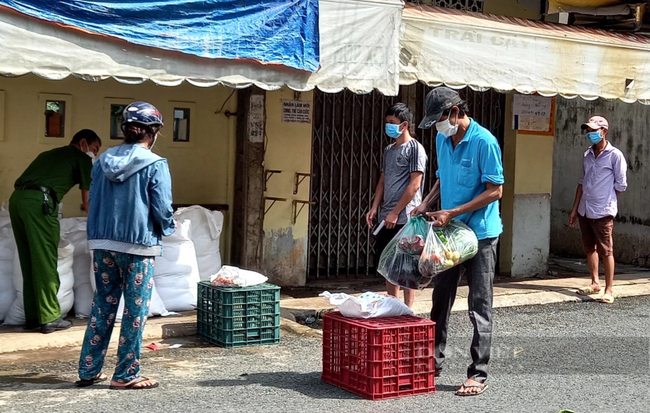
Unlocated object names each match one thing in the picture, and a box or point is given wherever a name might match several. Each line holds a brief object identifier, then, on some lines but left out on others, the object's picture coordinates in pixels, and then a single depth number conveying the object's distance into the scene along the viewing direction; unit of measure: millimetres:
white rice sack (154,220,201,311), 7914
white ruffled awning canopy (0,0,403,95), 6457
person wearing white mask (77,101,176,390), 5570
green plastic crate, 7059
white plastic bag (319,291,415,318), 5824
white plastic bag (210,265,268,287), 7168
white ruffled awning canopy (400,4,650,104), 8125
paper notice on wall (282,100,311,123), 9336
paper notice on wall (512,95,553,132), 10859
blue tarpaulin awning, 6664
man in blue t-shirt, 5715
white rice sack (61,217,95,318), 7684
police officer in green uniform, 7090
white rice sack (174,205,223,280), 8359
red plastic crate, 5570
